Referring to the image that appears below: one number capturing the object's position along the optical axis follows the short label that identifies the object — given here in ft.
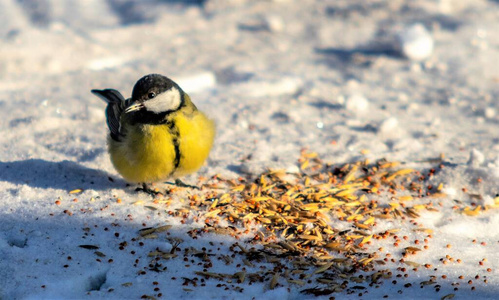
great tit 23.25
